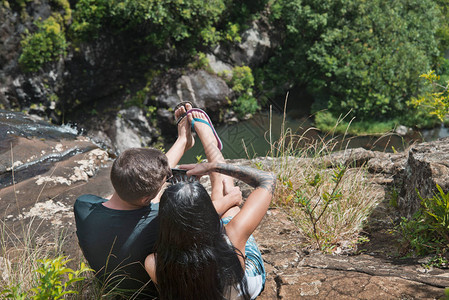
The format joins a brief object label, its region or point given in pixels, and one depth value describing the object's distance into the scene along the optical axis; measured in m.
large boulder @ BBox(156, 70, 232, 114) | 9.98
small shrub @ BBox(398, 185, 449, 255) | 2.10
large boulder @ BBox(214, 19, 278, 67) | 10.88
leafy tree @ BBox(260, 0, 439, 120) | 9.93
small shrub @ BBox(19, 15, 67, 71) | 8.61
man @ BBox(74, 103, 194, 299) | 1.76
